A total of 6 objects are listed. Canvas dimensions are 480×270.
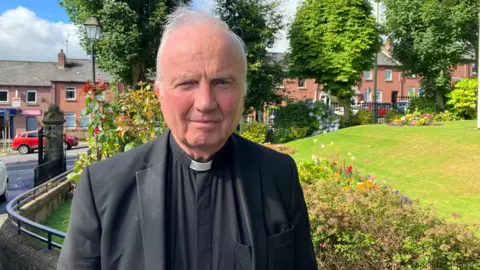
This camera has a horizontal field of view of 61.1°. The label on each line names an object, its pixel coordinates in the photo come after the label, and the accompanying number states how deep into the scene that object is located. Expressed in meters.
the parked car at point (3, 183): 10.96
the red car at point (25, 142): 29.38
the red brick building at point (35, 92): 45.66
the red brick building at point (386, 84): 52.34
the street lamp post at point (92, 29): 13.97
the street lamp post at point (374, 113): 24.56
